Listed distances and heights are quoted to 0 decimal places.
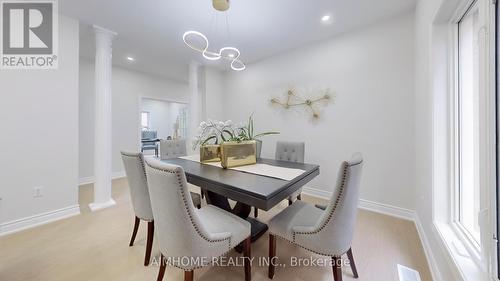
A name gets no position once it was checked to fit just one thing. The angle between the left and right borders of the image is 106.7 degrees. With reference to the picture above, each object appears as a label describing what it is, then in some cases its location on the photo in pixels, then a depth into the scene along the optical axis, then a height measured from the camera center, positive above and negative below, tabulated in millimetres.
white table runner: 1488 -261
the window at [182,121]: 7557 +853
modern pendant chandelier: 1720 +1023
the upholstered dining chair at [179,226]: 949 -460
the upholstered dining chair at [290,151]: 2400 -138
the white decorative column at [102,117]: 2572 +358
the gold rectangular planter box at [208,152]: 1986 -117
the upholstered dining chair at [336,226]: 1063 -556
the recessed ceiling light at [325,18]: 2316 +1553
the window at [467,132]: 1187 +54
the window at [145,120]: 8377 +977
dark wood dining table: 1118 -299
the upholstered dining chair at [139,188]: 1454 -375
